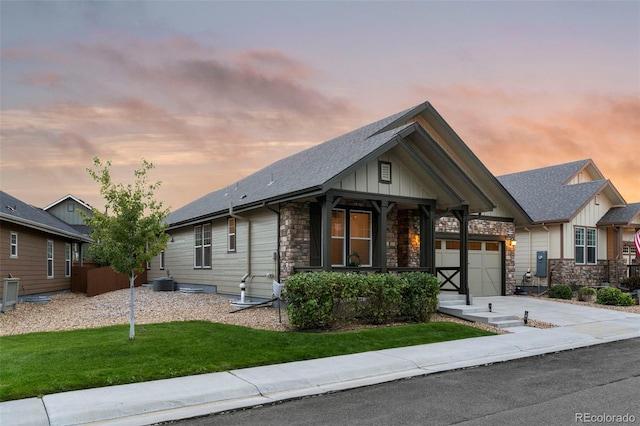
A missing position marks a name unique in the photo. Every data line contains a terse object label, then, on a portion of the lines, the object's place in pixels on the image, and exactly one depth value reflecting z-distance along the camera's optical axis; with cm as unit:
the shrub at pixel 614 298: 1941
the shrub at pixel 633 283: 2327
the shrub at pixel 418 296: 1370
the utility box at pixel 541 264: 2374
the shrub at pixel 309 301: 1182
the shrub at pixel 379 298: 1305
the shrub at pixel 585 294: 2105
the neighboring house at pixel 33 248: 1827
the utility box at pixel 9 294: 1561
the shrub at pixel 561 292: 2165
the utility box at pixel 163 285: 2433
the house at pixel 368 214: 1474
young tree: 1003
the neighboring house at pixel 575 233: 2369
